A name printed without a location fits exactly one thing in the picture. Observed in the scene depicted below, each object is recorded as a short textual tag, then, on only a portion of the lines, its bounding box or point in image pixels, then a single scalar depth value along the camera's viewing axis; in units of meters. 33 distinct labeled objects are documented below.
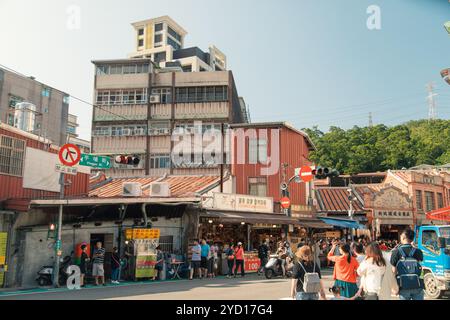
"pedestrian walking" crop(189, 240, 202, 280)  19.75
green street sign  18.94
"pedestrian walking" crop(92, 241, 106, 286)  17.23
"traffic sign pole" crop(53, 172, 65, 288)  16.52
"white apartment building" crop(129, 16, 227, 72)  80.31
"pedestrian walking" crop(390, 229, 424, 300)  8.02
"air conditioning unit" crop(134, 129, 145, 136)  48.03
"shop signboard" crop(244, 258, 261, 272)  23.12
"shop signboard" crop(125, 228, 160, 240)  18.89
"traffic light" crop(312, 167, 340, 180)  22.50
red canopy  22.17
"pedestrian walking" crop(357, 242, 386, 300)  7.69
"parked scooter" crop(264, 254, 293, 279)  19.80
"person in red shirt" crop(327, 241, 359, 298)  9.34
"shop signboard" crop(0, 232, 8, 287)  16.66
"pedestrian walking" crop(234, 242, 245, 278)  21.38
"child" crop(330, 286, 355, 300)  9.40
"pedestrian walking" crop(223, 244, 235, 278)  20.97
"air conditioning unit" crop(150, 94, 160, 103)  48.28
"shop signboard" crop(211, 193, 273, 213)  23.84
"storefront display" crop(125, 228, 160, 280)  18.65
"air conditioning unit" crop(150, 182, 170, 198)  20.61
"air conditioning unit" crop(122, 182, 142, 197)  20.09
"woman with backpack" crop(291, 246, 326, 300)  8.09
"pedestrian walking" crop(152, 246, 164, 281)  19.34
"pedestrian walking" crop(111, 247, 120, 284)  18.05
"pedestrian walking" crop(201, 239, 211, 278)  20.31
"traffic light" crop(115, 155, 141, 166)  18.91
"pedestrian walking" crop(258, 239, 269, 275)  23.17
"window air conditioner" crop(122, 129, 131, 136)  48.12
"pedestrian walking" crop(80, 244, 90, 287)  17.03
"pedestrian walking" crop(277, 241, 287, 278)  20.19
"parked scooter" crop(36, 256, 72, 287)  17.47
